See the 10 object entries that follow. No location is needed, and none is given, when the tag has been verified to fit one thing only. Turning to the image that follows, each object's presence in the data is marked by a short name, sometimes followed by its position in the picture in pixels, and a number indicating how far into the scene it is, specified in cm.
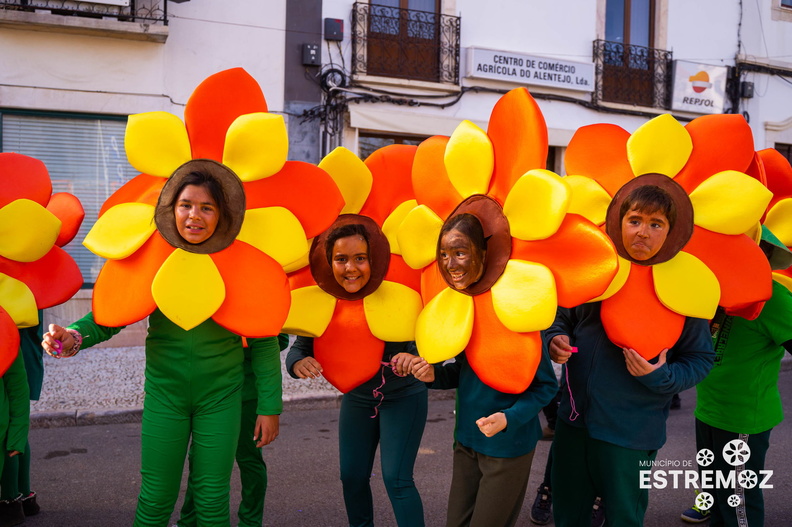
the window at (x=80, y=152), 838
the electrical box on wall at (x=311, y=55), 916
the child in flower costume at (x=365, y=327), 274
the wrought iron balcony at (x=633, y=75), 1115
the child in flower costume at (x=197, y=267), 246
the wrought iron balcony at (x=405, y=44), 957
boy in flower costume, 248
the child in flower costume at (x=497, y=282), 224
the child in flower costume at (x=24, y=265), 271
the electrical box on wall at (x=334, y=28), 923
